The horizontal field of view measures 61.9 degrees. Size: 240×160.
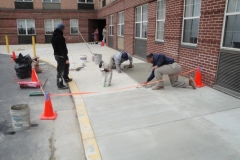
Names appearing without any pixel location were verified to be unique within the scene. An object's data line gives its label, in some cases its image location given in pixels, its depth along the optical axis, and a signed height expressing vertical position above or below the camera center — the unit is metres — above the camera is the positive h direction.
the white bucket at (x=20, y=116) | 3.66 -1.46
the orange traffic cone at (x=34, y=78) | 6.90 -1.43
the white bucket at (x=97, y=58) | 10.13 -1.04
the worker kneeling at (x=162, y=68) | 5.50 -0.82
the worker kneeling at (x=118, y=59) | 7.60 -0.82
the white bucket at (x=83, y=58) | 10.38 -1.08
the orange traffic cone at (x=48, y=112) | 4.25 -1.62
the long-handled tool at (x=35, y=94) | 5.77 -1.63
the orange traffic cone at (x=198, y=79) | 5.84 -1.17
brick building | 5.11 +0.20
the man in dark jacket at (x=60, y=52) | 5.91 -0.45
